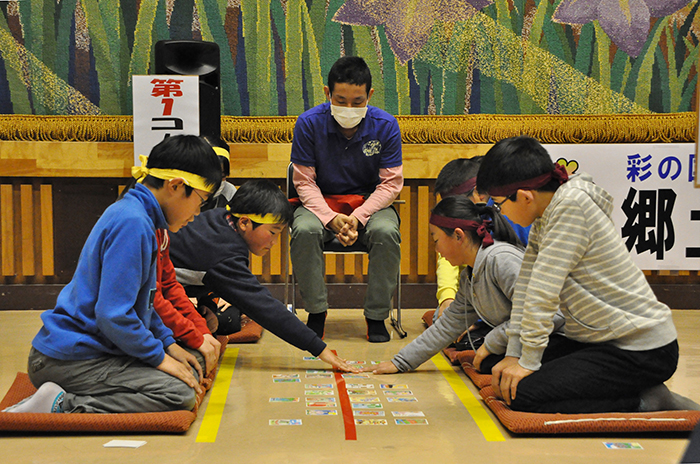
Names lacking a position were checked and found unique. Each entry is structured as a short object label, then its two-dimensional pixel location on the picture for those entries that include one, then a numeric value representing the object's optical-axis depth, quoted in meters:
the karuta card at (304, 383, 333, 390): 2.36
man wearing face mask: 3.21
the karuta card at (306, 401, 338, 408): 2.15
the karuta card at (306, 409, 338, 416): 2.08
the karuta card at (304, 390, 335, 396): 2.28
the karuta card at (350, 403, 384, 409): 2.13
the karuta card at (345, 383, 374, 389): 2.36
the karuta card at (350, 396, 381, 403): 2.19
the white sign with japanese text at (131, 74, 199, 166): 3.73
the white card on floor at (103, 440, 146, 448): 1.78
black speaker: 3.82
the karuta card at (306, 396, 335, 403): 2.20
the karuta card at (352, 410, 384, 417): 2.06
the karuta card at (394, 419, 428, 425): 2.00
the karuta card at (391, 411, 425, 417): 2.07
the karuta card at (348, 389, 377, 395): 2.28
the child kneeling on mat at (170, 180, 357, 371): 2.51
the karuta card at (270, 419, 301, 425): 2.00
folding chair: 3.34
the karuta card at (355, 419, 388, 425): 1.99
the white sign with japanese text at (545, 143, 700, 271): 4.14
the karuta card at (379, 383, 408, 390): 2.36
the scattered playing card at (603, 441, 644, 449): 1.79
